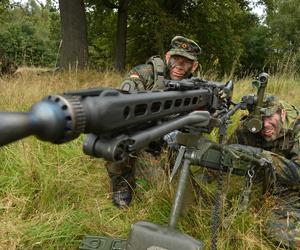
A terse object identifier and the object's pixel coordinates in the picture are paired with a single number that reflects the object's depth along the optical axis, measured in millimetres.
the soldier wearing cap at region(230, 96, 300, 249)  2072
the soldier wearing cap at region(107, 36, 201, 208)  2495
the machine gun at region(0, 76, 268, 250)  922
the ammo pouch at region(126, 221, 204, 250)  1489
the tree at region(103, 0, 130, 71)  10025
